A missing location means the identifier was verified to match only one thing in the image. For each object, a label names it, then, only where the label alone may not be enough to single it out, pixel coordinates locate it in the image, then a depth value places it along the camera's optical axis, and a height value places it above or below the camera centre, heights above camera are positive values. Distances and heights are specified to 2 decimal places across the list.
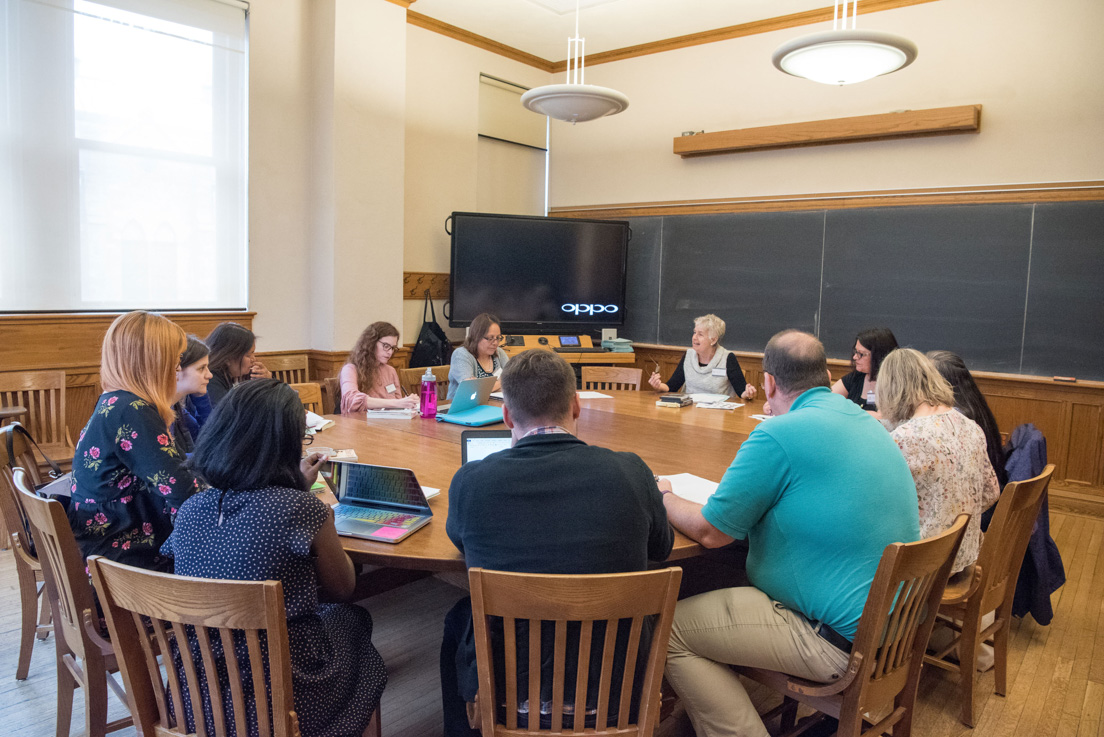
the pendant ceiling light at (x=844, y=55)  3.05 +1.10
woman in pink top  3.79 -0.38
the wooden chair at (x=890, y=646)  1.61 -0.78
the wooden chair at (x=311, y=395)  3.68 -0.53
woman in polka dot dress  1.53 -0.51
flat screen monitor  6.03 +0.21
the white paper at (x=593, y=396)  4.20 -0.55
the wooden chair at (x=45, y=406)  3.77 -0.66
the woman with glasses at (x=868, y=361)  3.88 -0.28
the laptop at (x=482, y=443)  2.36 -0.47
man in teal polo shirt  1.76 -0.58
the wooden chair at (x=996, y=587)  2.24 -0.86
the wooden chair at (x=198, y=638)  1.30 -0.65
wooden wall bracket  4.80 +1.25
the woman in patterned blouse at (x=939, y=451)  2.27 -0.43
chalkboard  4.64 +0.22
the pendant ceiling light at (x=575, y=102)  3.71 +1.02
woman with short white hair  4.55 -0.39
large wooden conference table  1.79 -0.58
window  3.98 +0.74
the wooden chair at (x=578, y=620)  1.33 -0.60
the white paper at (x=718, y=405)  3.98 -0.55
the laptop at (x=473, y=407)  3.28 -0.52
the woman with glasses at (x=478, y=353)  4.02 -0.32
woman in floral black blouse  1.96 -0.49
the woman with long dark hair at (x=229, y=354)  3.05 -0.28
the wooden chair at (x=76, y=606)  1.72 -0.80
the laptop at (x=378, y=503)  1.90 -0.58
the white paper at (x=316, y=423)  3.11 -0.57
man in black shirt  1.48 -0.43
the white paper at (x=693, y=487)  2.21 -0.57
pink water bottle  3.40 -0.47
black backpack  5.85 -0.44
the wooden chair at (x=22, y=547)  2.17 -0.83
